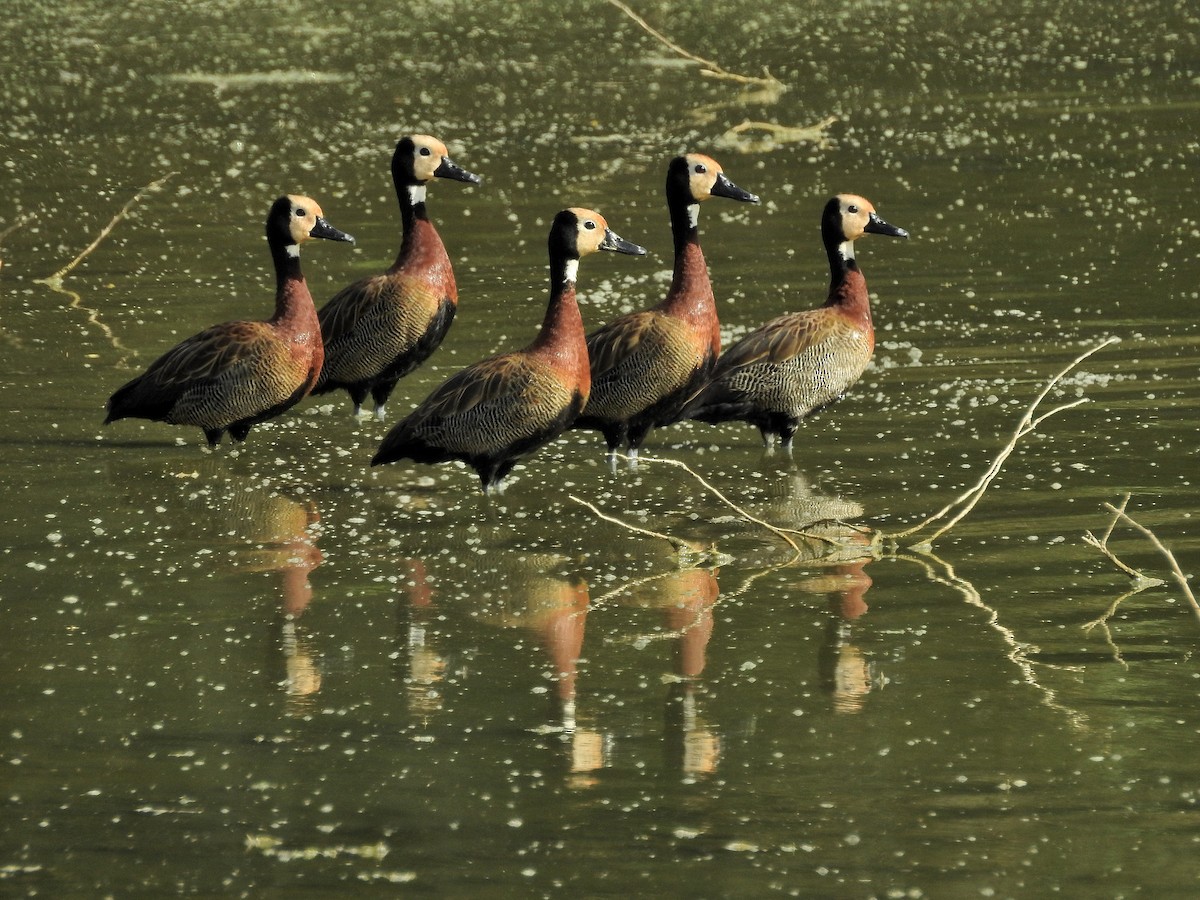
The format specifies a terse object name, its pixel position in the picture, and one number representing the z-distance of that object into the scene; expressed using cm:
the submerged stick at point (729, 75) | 3744
